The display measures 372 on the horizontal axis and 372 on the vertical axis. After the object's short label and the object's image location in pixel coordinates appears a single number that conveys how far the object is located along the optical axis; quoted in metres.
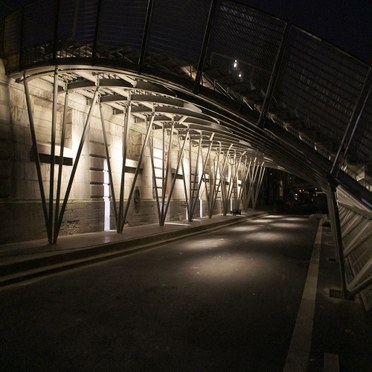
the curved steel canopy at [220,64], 6.18
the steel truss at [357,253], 5.49
